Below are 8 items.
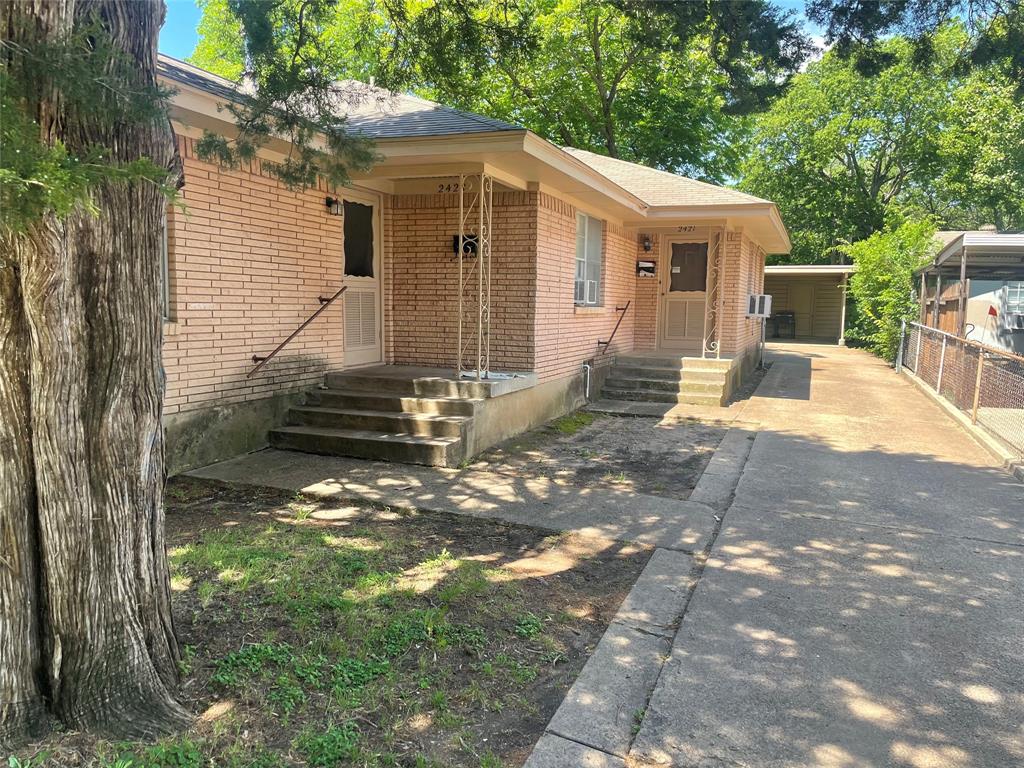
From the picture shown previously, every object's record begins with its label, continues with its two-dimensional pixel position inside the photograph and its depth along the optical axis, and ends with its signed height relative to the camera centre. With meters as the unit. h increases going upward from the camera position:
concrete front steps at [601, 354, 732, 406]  11.57 -1.02
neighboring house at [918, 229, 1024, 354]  12.10 +0.56
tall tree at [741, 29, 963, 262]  31.47 +7.62
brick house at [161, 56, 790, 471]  6.61 +0.33
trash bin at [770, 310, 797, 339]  30.56 -0.16
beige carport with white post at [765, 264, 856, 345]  30.59 +0.78
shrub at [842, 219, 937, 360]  18.03 +1.16
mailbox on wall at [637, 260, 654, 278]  14.04 +0.95
